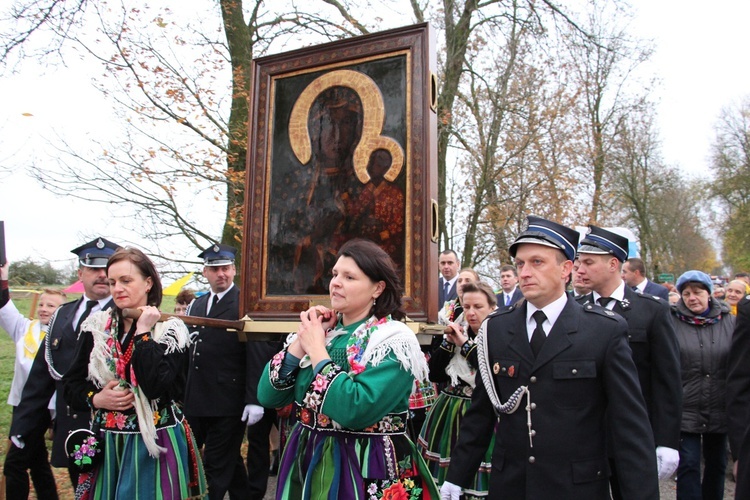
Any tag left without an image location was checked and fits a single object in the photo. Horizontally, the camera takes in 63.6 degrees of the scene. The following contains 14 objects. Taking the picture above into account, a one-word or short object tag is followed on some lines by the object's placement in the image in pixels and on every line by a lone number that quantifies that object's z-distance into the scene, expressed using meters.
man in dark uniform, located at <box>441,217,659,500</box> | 2.62
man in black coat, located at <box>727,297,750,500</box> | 3.23
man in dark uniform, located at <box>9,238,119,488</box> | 4.50
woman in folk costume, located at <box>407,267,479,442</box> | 4.70
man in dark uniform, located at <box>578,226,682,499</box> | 3.41
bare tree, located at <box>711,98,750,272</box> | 28.09
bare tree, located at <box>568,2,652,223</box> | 20.75
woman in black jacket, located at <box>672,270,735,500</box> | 5.01
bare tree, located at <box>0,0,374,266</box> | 7.79
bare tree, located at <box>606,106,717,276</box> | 27.42
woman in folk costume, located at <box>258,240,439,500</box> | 2.51
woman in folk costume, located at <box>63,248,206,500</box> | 3.44
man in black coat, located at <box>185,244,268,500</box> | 5.23
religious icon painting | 3.69
